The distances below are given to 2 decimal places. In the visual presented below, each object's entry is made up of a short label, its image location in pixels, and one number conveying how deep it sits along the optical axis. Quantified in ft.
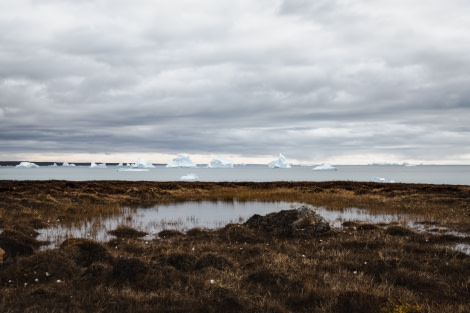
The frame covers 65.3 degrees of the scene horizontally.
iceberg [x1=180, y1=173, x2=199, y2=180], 431.14
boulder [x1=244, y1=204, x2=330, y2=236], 58.85
